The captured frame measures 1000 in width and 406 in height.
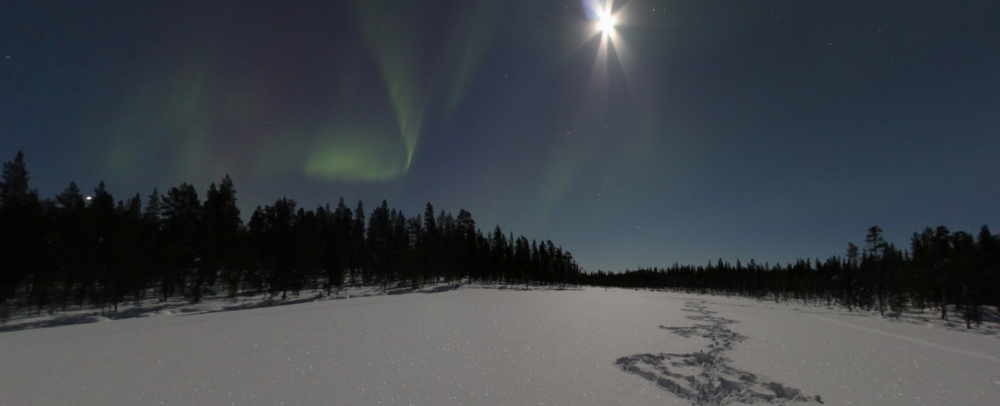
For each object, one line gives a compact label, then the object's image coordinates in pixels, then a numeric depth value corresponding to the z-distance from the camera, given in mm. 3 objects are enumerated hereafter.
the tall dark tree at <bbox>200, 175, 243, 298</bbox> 39125
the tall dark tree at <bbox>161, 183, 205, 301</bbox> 37219
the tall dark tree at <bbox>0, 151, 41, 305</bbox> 30281
